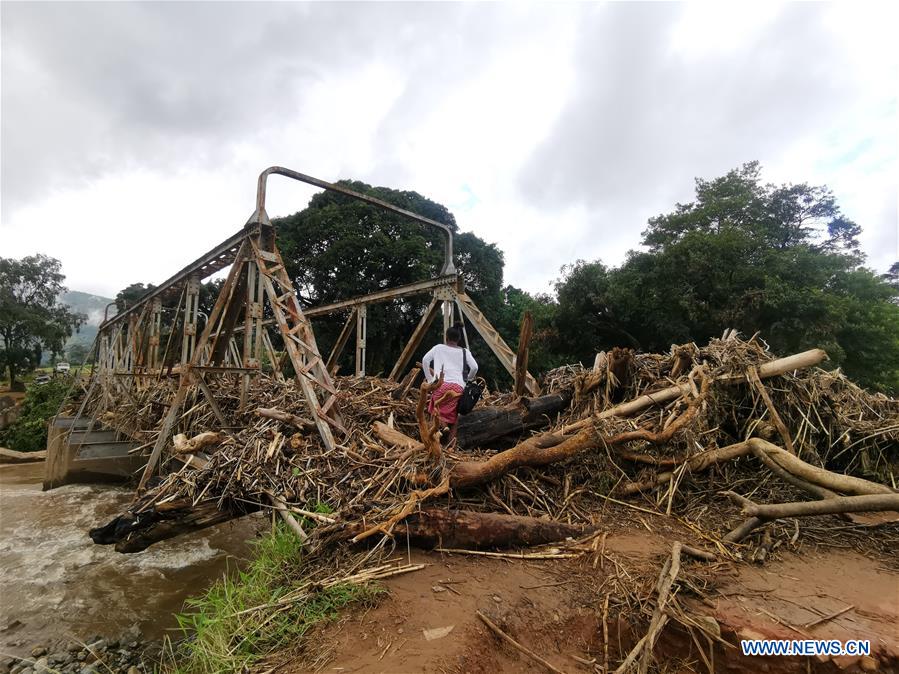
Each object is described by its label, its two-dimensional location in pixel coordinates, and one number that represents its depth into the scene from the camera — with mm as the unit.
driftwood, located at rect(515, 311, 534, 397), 4863
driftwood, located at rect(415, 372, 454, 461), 3203
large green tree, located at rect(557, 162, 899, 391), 13984
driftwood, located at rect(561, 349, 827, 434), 4480
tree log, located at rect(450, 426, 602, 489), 3441
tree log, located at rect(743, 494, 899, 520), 3021
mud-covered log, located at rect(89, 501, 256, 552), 3434
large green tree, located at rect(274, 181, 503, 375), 19234
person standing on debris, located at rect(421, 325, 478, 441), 4633
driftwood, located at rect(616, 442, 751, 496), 3922
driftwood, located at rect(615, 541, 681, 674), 2038
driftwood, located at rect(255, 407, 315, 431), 4484
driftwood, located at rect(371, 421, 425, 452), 4031
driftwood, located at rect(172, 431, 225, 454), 4367
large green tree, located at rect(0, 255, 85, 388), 24078
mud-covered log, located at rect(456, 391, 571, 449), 4754
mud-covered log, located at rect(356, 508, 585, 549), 2965
